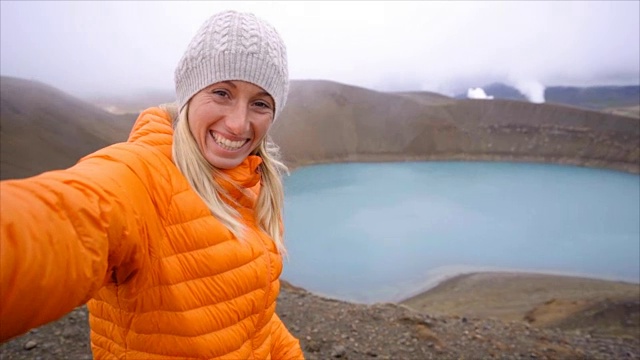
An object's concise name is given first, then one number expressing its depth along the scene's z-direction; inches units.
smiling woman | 29.4
